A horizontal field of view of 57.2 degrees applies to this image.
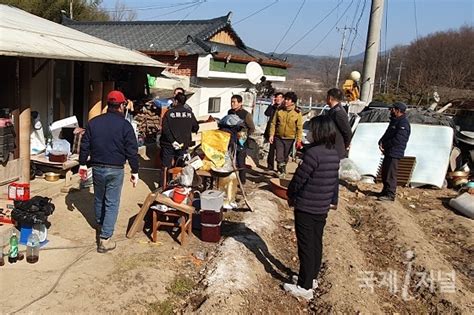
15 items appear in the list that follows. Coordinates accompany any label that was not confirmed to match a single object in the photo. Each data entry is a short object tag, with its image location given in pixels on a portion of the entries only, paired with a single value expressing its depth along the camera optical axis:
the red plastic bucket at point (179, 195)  5.42
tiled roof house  14.15
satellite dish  14.75
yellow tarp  6.63
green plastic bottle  4.49
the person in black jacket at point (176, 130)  6.95
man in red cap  4.80
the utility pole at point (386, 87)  40.93
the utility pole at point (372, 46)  12.96
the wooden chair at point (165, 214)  5.33
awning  5.50
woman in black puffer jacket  4.12
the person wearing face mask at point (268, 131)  8.55
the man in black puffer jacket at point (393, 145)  7.86
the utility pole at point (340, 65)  42.85
